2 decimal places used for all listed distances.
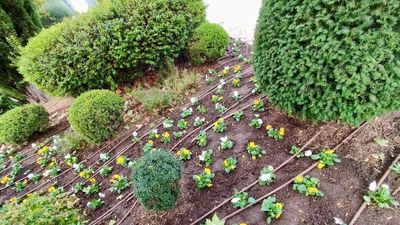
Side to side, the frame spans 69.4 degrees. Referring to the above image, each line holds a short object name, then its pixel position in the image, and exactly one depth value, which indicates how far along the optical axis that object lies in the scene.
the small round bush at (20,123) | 4.76
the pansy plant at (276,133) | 2.87
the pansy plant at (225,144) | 3.02
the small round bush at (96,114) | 3.74
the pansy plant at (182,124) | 3.66
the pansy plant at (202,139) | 3.19
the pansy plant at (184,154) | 3.11
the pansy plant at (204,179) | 2.73
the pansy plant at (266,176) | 2.51
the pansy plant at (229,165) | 2.77
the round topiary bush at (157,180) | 2.26
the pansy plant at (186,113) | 3.85
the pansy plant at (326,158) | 2.50
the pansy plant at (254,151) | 2.81
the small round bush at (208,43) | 4.84
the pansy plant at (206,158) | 2.96
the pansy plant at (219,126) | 3.27
